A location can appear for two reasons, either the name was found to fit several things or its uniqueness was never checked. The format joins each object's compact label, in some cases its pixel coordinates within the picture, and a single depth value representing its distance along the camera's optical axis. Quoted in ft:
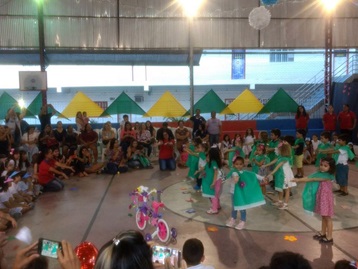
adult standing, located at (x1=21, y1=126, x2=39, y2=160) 34.22
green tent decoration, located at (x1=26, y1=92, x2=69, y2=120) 44.42
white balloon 33.60
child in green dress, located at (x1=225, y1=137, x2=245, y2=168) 27.54
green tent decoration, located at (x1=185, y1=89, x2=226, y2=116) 46.62
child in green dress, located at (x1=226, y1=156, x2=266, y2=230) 17.93
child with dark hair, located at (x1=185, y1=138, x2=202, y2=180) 25.90
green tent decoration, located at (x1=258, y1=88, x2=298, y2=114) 46.21
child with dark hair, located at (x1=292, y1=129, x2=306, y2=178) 26.81
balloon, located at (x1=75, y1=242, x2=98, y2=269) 11.26
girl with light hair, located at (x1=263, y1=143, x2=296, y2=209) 21.30
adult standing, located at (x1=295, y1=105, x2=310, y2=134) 40.27
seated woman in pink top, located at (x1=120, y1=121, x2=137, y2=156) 36.04
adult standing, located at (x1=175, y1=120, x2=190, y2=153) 37.86
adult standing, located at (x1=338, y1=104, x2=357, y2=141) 38.81
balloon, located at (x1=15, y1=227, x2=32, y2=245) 9.93
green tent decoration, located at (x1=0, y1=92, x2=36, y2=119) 43.14
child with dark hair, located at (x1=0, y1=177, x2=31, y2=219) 19.07
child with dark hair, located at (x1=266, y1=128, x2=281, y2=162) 25.08
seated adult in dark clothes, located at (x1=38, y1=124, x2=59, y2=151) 33.37
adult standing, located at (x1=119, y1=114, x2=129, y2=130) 38.09
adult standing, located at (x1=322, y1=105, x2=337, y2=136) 41.50
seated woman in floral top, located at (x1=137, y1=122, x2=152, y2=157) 37.73
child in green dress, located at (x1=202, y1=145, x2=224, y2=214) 20.35
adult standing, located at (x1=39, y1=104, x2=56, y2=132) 38.50
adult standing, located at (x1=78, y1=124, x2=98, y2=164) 35.73
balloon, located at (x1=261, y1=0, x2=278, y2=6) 31.36
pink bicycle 16.21
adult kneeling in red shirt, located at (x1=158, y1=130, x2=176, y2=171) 33.76
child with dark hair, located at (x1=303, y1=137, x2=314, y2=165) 35.24
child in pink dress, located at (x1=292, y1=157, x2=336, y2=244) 15.94
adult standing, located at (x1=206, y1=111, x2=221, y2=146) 39.01
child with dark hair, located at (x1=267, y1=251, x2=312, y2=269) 5.33
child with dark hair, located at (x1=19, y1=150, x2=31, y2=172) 26.73
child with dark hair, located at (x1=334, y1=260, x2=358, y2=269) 6.77
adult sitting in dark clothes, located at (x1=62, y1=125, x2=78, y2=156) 34.69
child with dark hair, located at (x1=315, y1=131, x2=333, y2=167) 25.14
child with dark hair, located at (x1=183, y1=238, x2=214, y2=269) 10.11
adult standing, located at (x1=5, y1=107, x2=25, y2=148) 33.76
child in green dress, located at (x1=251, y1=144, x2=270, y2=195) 23.67
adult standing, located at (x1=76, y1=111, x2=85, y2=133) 37.74
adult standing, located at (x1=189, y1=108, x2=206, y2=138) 39.86
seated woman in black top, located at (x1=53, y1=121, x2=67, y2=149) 35.27
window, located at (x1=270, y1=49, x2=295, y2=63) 68.39
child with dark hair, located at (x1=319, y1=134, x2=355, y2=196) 23.45
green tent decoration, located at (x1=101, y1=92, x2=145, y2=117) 44.91
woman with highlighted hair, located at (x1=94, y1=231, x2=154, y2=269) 4.70
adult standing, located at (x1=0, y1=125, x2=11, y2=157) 29.58
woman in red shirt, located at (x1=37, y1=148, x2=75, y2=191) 25.90
